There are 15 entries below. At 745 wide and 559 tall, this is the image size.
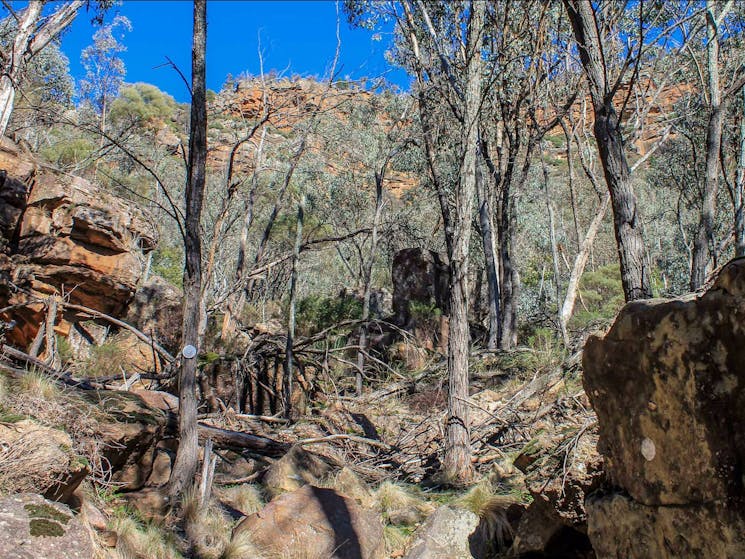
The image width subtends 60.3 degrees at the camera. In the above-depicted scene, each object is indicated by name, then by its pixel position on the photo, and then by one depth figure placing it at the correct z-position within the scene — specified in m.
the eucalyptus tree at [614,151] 6.08
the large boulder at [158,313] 10.27
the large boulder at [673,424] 2.63
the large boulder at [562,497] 4.02
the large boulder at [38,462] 3.99
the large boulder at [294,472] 6.03
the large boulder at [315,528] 4.67
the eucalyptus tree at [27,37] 9.38
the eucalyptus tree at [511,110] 11.40
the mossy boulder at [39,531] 3.39
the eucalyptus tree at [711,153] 10.14
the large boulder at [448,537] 4.66
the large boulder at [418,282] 13.24
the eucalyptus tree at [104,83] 25.08
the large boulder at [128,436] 5.30
